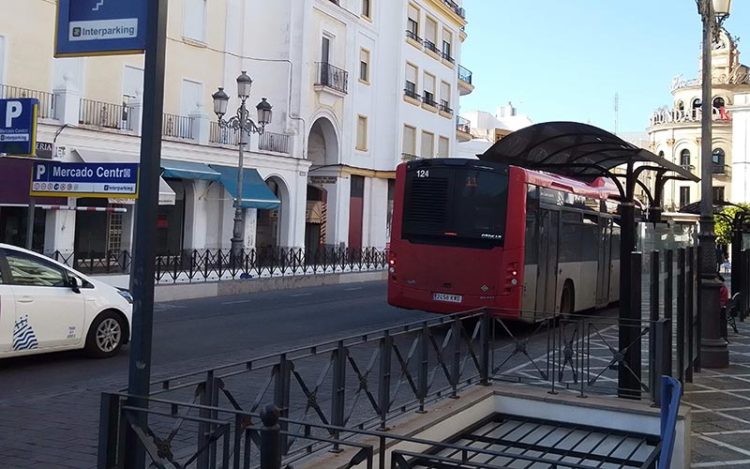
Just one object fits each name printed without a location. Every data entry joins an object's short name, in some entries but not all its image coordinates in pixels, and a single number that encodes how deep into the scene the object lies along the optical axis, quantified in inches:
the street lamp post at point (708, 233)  461.4
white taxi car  382.6
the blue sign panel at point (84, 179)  625.7
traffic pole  175.2
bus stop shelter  326.3
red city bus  533.6
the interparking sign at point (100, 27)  183.3
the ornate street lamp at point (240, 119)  923.4
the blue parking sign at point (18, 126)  590.9
